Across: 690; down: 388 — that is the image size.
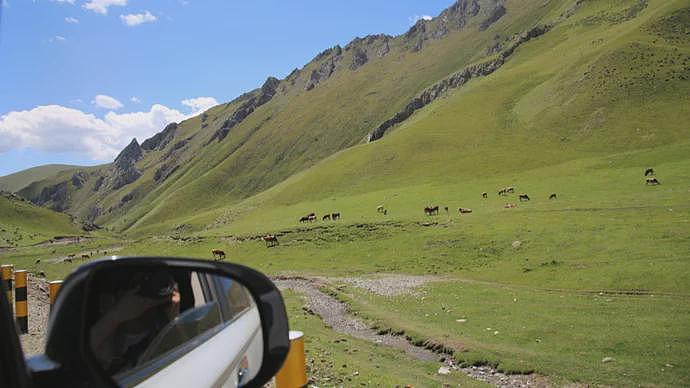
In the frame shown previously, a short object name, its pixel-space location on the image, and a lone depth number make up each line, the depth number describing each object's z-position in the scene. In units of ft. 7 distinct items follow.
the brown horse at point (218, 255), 151.27
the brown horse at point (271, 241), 164.30
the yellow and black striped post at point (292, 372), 17.11
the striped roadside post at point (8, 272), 38.25
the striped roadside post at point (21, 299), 34.76
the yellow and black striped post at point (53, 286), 31.24
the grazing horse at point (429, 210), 169.73
